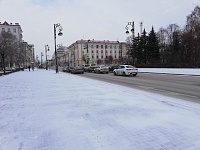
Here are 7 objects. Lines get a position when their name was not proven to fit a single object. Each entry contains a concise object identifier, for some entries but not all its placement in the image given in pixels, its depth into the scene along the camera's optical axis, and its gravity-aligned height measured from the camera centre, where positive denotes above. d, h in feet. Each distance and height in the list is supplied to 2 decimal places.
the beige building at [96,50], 357.41 +35.08
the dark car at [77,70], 113.31 -2.38
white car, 79.30 -1.98
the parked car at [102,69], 109.09 -1.86
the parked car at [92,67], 131.92 -1.02
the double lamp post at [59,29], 92.13 +20.40
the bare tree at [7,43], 119.44 +17.28
